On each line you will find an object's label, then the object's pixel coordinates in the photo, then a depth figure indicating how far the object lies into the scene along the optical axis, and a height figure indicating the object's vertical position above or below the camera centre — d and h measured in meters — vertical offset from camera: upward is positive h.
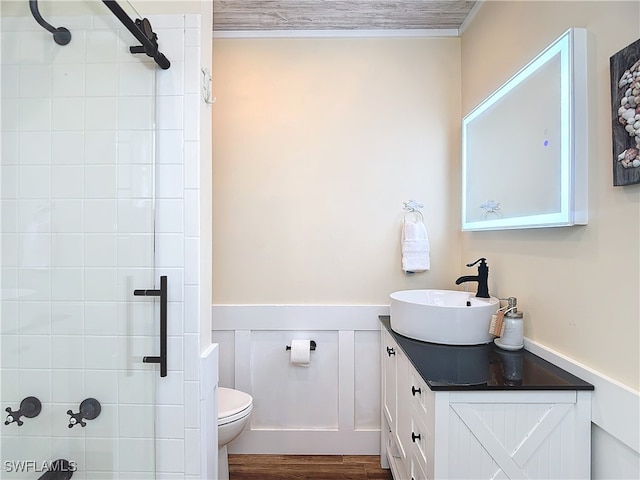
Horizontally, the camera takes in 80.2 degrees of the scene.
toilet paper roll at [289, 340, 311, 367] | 2.17 -0.64
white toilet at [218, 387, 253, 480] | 1.71 -0.81
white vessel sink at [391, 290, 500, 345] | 1.55 -0.34
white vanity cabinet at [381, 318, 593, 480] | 1.14 -0.58
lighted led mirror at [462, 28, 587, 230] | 1.21 +0.37
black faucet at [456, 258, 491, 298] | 1.77 -0.18
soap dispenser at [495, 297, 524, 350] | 1.50 -0.35
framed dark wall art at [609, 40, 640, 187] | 0.97 +0.34
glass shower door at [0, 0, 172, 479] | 1.07 -0.04
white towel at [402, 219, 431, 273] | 2.19 -0.05
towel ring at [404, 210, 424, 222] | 2.28 +0.16
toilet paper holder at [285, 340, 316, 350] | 2.24 -0.62
